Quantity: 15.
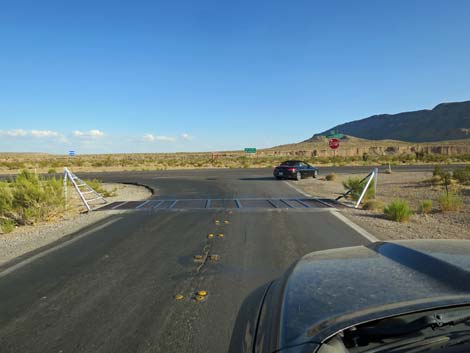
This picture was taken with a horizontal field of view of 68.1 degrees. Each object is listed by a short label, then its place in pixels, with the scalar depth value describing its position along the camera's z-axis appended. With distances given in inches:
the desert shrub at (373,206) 474.0
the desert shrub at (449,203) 458.0
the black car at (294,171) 1034.7
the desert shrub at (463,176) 806.5
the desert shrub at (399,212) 395.5
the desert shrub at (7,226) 375.8
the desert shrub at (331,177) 1014.0
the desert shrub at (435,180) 804.5
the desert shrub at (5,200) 438.6
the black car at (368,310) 68.4
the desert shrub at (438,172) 863.1
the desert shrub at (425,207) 462.0
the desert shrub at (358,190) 577.4
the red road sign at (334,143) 1738.7
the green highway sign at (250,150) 2727.1
